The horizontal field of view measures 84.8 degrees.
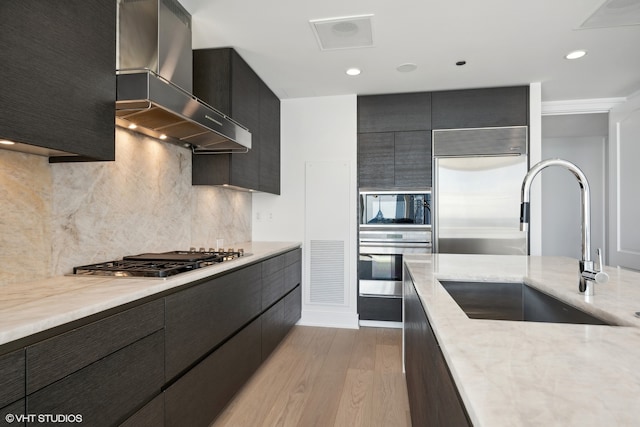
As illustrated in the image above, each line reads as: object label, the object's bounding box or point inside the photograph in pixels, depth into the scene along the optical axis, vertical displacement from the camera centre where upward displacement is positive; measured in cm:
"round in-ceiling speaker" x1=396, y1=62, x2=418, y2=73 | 300 +132
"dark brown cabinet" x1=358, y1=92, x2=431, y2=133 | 366 +113
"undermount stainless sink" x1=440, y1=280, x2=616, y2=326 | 159 -37
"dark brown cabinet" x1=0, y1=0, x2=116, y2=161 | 108 +50
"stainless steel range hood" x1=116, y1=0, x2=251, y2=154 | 154 +63
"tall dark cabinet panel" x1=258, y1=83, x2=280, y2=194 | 334 +78
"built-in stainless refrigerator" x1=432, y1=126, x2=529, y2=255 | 346 +30
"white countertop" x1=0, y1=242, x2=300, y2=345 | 95 -28
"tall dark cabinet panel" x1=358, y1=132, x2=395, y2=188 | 371 +63
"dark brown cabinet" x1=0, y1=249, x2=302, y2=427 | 96 -53
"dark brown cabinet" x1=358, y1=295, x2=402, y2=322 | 365 -95
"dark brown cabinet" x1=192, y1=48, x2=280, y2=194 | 263 +91
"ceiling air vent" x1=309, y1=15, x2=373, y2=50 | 231 +130
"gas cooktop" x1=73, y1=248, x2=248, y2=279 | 159 -24
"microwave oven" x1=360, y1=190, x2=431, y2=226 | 364 +11
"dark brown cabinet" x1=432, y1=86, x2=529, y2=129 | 347 +112
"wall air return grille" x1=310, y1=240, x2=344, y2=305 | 377 -58
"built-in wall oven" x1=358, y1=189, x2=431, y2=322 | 364 -25
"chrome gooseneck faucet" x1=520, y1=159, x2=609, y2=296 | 119 +1
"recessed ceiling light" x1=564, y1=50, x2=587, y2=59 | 274 +131
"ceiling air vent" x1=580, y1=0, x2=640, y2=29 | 210 +129
